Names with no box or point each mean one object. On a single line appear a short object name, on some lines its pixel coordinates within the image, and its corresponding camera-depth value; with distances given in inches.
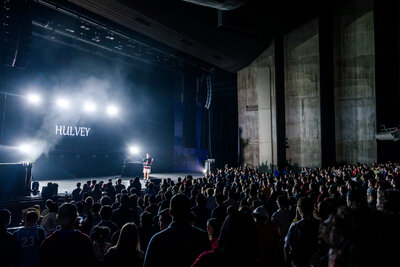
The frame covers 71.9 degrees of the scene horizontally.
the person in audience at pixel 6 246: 122.2
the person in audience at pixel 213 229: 125.5
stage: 548.3
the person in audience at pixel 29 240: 138.6
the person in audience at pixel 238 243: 58.6
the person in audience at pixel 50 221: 195.3
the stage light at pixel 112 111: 811.4
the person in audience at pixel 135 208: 204.7
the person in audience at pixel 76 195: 346.1
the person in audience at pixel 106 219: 162.7
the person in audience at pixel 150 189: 322.0
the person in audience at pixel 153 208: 215.9
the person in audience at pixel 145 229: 154.3
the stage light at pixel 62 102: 699.0
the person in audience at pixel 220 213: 154.7
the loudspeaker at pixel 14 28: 372.8
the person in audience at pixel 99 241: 130.1
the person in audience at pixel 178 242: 87.3
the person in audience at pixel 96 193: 344.7
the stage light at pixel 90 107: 755.4
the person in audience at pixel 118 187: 366.0
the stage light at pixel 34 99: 657.6
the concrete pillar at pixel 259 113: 794.8
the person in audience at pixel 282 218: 167.0
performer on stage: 678.5
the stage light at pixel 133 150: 903.1
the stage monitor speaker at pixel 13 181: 371.9
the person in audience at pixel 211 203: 241.8
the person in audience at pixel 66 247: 101.7
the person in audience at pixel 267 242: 133.6
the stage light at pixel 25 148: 644.6
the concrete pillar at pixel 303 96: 753.6
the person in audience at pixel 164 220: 139.0
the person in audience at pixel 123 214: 198.2
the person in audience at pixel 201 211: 207.3
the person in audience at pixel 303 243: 109.3
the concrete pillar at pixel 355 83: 708.0
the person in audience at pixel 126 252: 102.3
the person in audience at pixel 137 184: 380.2
